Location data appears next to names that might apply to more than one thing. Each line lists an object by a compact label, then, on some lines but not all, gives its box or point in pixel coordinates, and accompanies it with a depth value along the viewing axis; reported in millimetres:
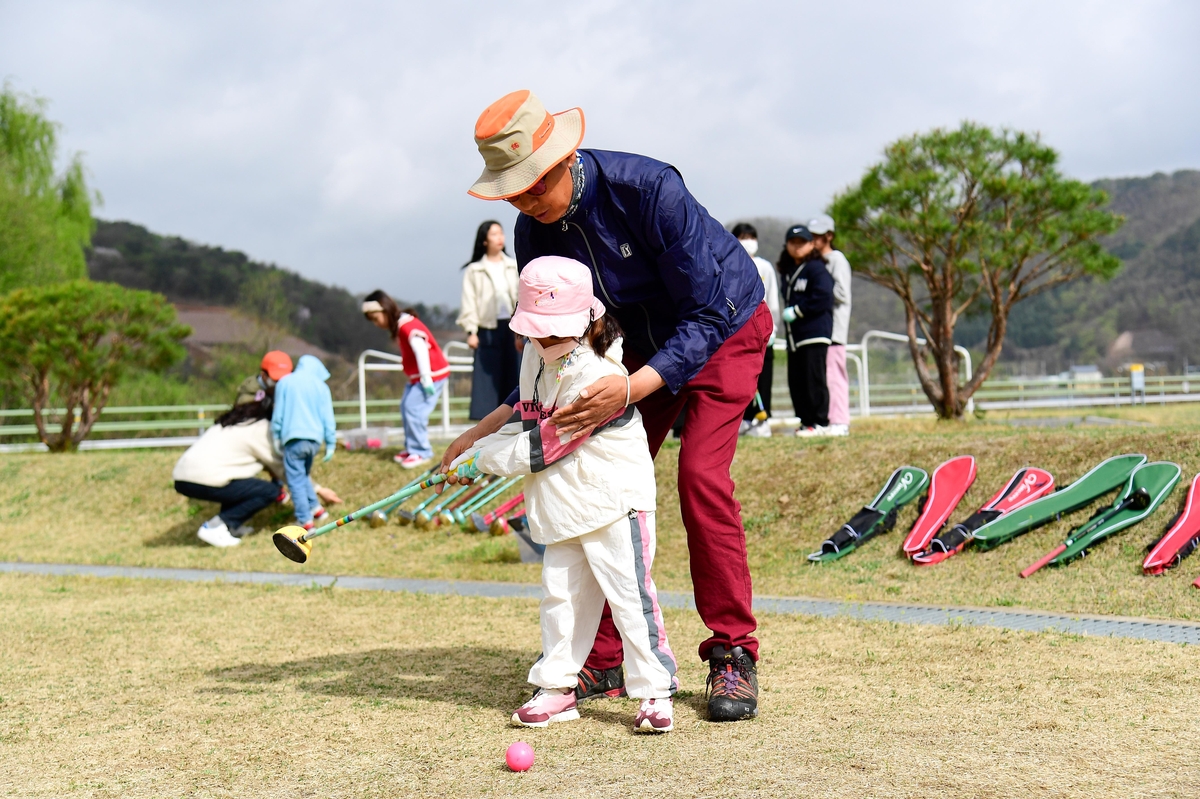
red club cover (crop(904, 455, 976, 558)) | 6082
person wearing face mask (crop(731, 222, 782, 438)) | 9219
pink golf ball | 2842
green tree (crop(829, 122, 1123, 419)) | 13906
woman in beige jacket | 8945
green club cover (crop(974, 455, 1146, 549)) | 5852
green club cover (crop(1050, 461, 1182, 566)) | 5535
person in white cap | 8992
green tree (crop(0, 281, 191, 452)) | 14492
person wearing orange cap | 8859
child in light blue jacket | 8508
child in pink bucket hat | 3264
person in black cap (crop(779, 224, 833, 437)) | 8695
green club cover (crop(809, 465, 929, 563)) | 6254
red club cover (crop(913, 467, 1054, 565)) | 6121
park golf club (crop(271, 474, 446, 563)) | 3504
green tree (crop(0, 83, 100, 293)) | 22781
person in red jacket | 9305
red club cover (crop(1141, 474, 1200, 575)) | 5191
